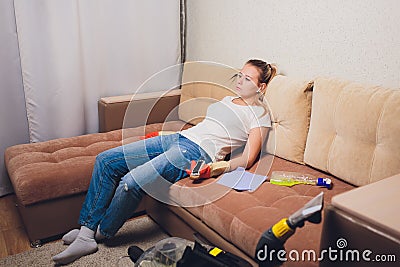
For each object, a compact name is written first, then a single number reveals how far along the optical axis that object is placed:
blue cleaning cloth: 1.74
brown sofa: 1.56
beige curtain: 2.45
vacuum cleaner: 1.00
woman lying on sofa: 1.84
